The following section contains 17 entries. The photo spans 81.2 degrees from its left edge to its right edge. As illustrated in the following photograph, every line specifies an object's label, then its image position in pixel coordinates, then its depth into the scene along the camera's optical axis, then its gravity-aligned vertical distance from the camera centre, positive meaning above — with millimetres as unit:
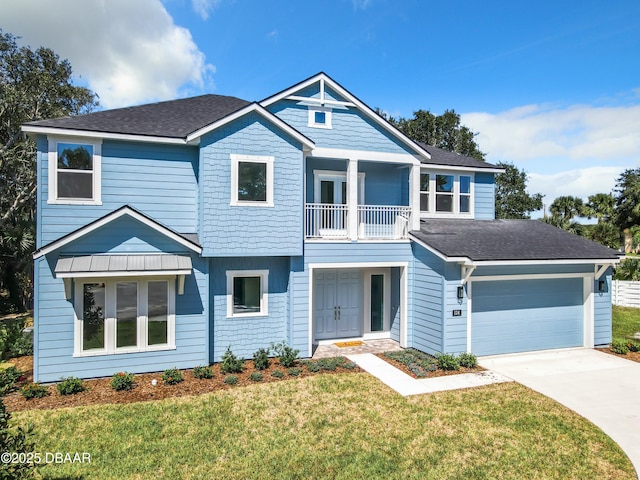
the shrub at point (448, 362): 10461 -3453
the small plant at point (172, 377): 9398 -3530
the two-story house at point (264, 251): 9805 -341
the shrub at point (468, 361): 10750 -3478
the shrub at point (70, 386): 8695 -3514
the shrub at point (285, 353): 10789 -3434
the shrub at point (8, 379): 8875 -3510
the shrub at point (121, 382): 8953 -3496
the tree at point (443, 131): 34406 +10072
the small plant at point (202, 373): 9812 -3559
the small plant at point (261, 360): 10570 -3473
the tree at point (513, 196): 37062 +4444
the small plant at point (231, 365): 10279 -3507
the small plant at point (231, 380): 9500 -3634
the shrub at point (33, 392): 8441 -3550
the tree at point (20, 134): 19656 +5817
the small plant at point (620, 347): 12242 -3522
